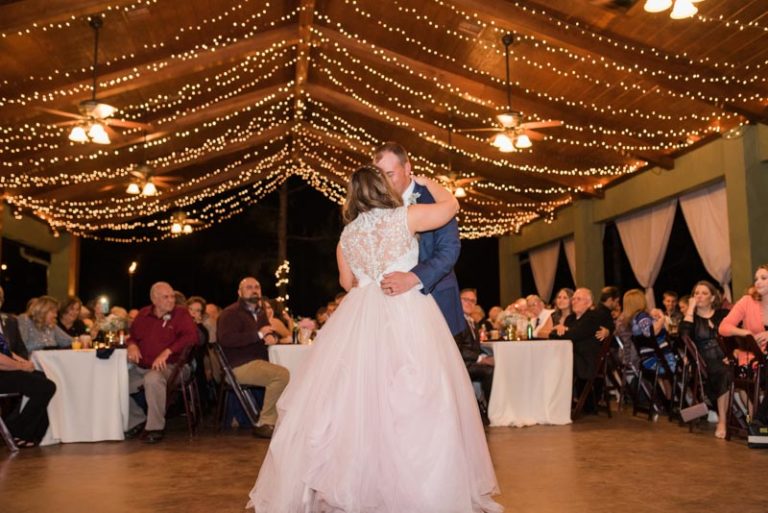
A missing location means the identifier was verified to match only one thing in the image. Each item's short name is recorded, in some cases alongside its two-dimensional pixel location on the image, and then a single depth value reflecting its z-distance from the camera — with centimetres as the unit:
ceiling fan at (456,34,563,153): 809
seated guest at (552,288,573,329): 776
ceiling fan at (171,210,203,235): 1466
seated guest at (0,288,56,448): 554
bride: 275
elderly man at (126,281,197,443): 609
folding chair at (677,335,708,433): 604
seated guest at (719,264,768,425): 545
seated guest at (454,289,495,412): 643
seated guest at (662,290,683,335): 812
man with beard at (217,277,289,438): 615
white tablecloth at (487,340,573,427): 654
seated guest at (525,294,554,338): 789
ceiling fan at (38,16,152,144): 757
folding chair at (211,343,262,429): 622
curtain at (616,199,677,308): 1186
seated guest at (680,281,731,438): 595
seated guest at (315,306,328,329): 1044
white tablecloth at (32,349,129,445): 586
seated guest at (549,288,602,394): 691
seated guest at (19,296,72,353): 668
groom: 300
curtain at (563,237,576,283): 1486
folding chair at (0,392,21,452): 538
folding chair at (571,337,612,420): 680
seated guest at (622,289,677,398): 688
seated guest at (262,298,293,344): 743
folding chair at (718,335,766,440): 511
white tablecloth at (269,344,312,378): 651
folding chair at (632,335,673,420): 675
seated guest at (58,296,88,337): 832
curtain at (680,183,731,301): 1034
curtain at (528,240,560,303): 1618
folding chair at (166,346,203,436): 611
